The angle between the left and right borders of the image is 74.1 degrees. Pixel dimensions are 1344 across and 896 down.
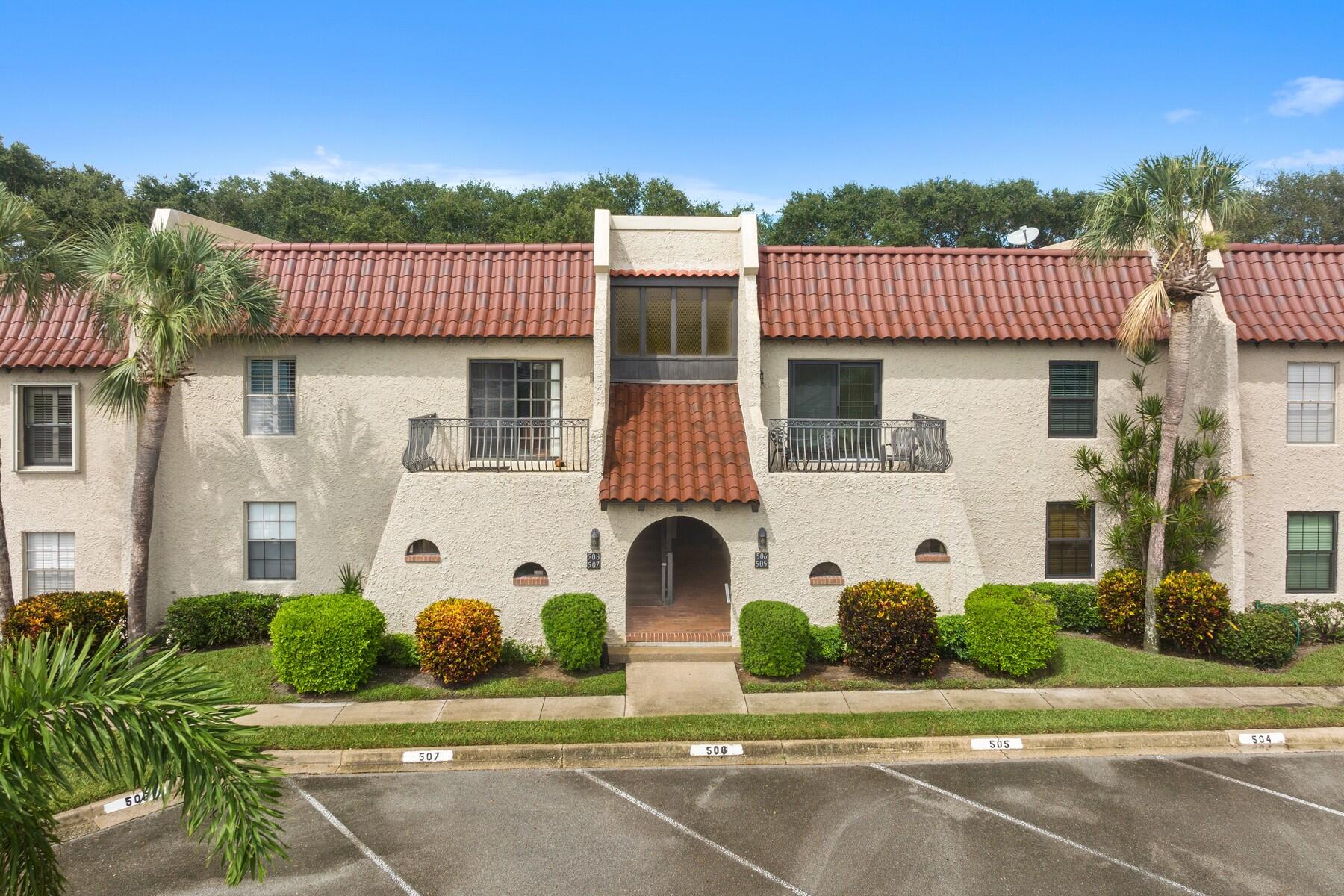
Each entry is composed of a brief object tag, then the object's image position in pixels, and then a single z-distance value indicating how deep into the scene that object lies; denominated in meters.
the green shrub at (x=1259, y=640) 14.42
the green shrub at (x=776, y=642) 13.59
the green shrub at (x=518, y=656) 14.45
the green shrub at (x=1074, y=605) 16.31
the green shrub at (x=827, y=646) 14.35
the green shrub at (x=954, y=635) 14.37
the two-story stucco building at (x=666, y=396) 16.19
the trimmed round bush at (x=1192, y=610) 14.67
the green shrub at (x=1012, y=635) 13.55
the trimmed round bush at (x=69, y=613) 14.34
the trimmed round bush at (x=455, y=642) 13.30
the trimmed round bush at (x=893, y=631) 13.52
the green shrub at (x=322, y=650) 13.02
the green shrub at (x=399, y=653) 14.18
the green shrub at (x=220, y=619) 15.44
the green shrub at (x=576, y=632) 13.71
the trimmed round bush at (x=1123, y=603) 15.53
